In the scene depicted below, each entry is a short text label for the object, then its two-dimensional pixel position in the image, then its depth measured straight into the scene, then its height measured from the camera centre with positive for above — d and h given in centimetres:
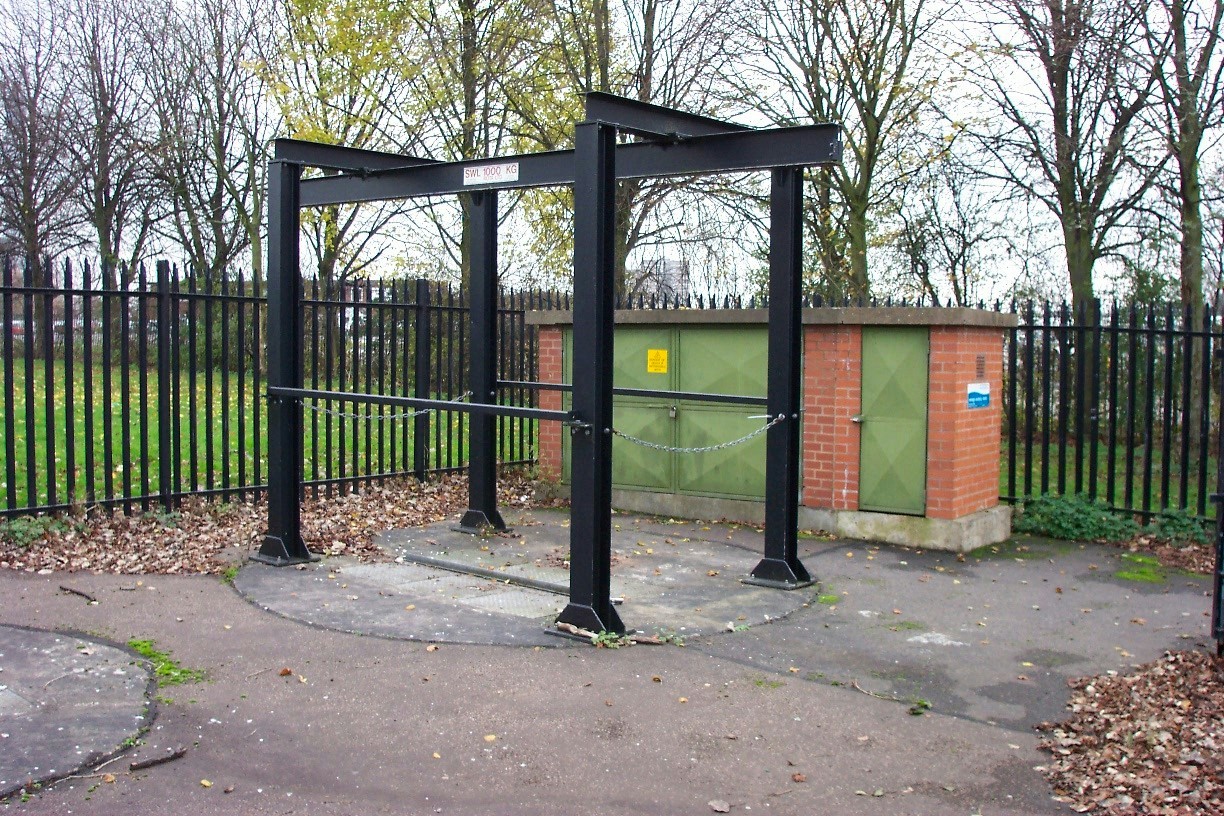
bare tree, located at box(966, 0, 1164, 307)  1348 +336
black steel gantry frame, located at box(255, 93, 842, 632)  630 +44
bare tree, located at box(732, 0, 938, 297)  1827 +451
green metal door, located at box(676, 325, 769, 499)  1012 -56
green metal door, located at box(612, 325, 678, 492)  1064 -57
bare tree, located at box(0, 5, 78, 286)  2431 +466
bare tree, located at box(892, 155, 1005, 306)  2011 +207
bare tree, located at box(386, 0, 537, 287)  1808 +476
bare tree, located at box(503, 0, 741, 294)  1756 +461
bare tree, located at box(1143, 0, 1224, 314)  1329 +312
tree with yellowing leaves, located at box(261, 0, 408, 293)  1986 +529
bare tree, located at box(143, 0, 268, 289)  2262 +494
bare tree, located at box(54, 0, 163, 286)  2395 +513
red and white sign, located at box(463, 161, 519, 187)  796 +129
